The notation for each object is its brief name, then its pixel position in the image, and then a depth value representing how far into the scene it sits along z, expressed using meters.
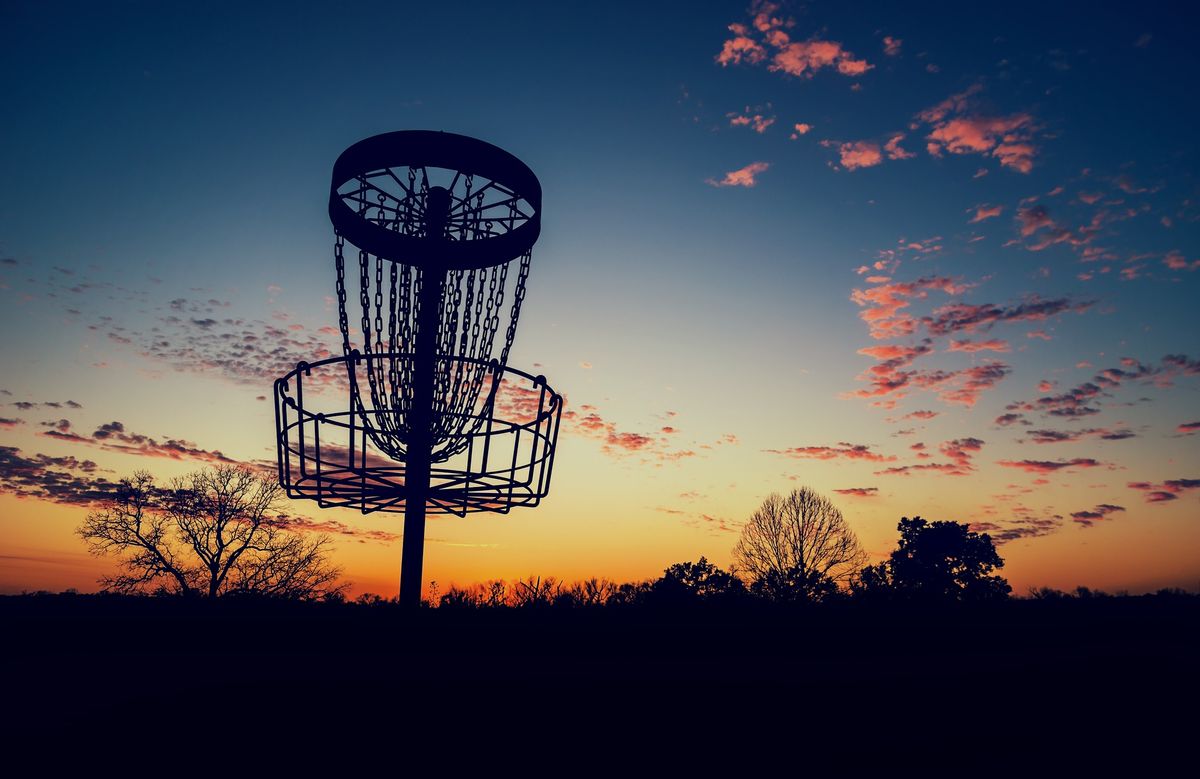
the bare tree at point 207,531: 34.91
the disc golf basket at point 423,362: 3.18
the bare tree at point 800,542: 40.42
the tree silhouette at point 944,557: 46.94
